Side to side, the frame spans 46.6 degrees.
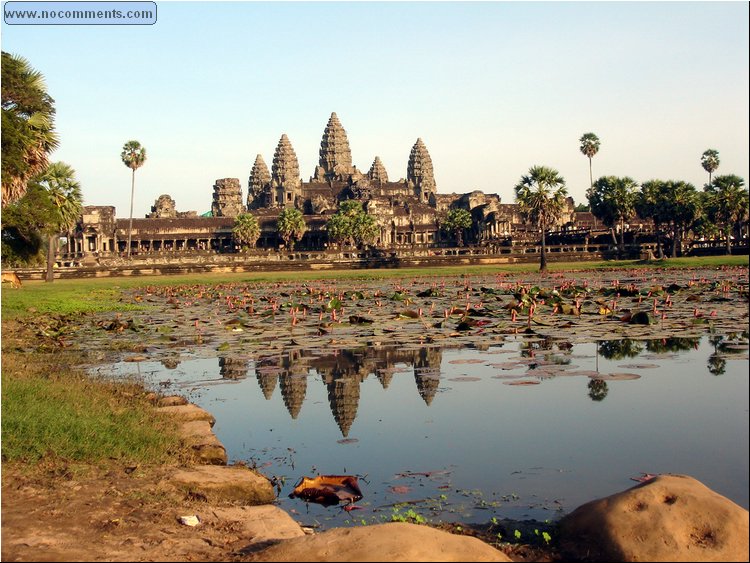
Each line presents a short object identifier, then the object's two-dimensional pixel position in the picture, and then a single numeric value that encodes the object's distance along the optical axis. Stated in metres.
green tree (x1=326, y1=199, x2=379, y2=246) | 101.38
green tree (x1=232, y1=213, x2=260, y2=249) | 104.75
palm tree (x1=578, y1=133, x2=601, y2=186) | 106.06
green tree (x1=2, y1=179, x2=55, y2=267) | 36.41
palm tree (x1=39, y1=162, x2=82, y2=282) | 51.66
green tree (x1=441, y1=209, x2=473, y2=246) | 110.50
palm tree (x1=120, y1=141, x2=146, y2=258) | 87.19
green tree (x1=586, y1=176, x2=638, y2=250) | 81.62
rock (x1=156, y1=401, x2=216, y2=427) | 10.84
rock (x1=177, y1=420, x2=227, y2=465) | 9.11
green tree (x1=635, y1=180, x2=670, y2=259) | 76.38
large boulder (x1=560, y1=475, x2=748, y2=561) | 5.58
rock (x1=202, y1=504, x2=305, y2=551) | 6.71
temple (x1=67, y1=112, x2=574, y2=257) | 109.69
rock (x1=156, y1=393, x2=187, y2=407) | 11.66
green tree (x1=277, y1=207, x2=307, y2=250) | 103.94
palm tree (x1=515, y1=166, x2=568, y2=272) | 66.12
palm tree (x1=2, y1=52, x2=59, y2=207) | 27.50
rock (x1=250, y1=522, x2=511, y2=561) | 5.41
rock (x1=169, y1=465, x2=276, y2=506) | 7.89
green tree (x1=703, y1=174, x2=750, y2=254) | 74.06
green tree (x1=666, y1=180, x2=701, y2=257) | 74.75
